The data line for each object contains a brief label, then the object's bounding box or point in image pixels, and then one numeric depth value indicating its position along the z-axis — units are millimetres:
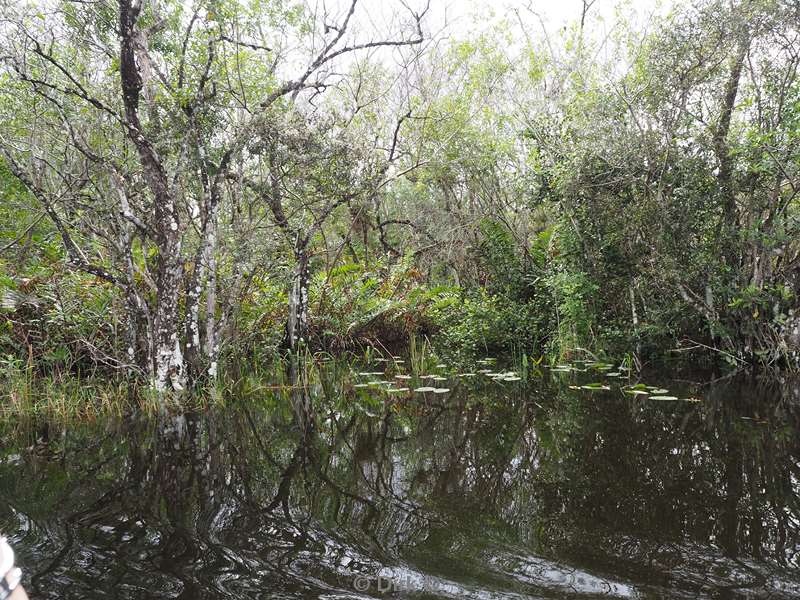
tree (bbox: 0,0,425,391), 5961
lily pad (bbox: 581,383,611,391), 6757
